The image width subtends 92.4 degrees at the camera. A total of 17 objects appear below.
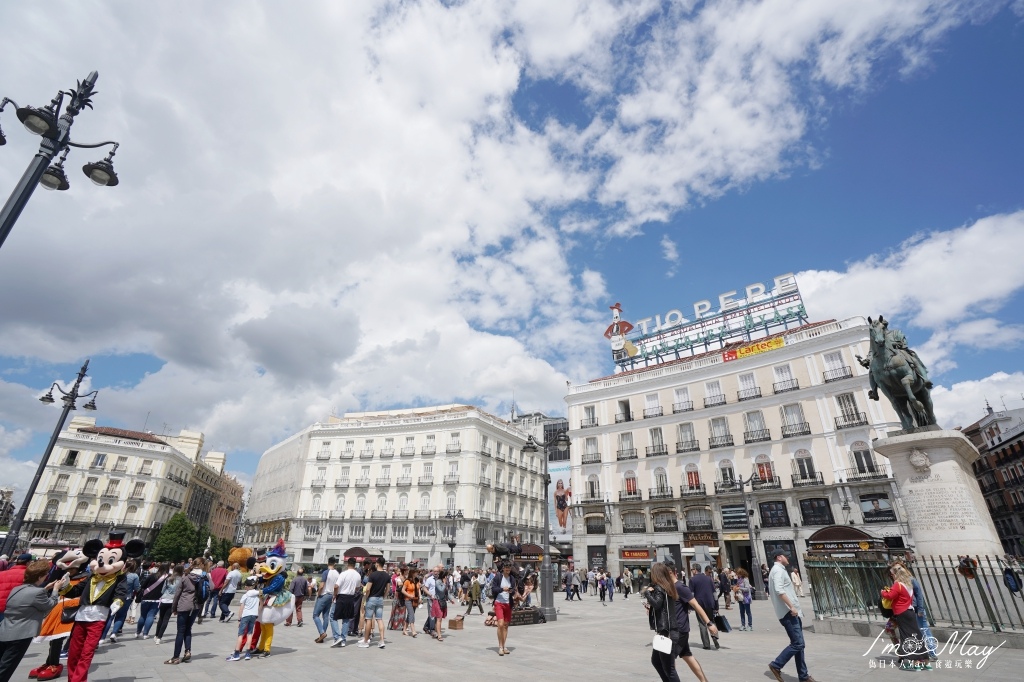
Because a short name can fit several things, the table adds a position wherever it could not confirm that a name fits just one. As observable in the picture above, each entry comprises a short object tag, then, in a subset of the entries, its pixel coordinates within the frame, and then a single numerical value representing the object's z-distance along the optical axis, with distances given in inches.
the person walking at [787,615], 247.1
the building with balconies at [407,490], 1691.7
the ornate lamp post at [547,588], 589.3
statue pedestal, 347.3
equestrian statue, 405.8
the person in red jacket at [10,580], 213.9
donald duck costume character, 319.3
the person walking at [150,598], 393.7
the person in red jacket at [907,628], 273.3
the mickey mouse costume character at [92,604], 226.5
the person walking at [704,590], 366.0
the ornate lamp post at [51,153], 258.9
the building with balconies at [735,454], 1112.2
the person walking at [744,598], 477.4
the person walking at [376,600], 381.5
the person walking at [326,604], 408.8
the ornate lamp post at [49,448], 566.9
